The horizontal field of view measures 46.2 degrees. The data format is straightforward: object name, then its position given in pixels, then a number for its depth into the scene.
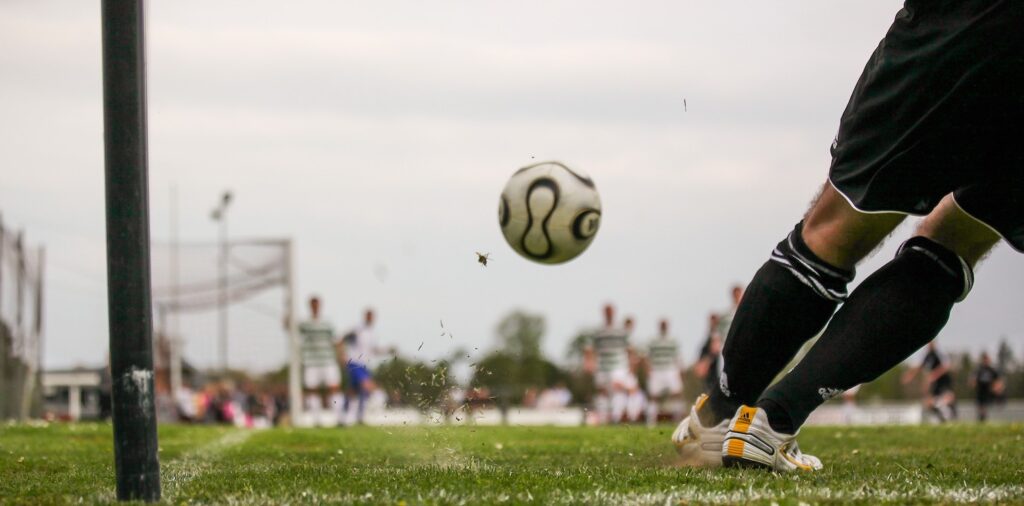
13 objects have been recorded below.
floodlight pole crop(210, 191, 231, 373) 27.50
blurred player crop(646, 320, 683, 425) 23.42
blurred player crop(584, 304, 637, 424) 21.78
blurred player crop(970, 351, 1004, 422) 26.97
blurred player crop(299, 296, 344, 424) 19.95
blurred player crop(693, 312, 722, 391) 19.19
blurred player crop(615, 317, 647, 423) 22.41
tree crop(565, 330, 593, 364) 101.38
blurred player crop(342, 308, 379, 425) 19.08
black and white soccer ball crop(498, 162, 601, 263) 5.04
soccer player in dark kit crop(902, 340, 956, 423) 23.14
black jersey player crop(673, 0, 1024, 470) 3.70
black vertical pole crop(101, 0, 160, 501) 3.20
